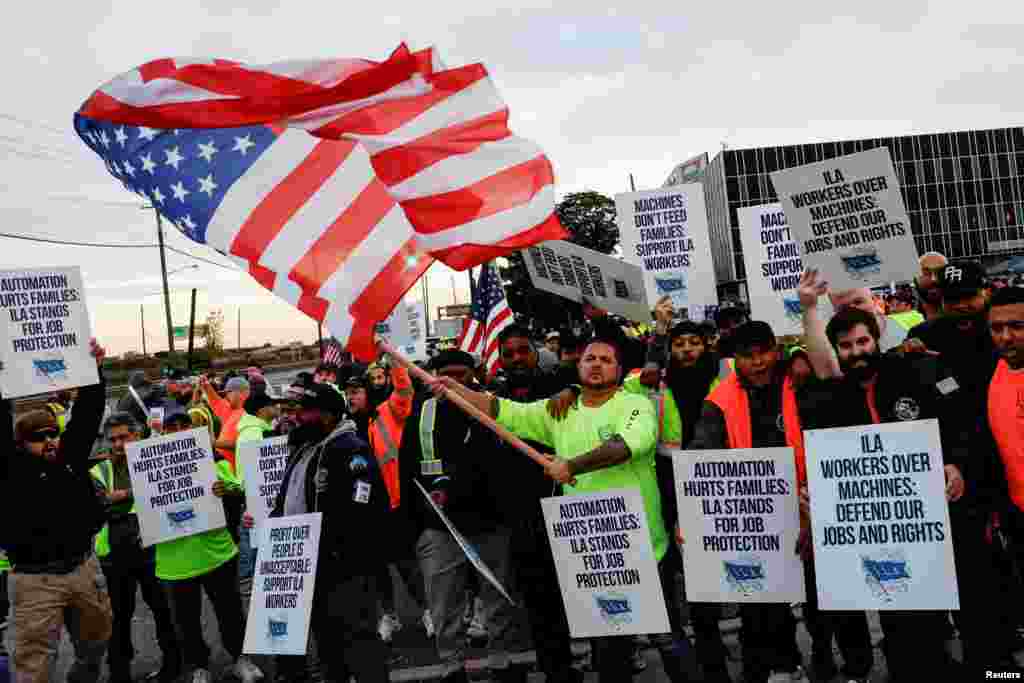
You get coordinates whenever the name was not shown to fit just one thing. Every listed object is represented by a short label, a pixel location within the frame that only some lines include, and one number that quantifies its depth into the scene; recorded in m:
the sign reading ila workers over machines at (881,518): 4.43
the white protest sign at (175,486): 7.12
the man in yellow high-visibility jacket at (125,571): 7.38
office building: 81.81
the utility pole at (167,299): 45.31
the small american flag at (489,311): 11.63
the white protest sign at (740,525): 4.93
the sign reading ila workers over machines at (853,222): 5.57
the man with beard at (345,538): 5.81
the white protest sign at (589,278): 6.90
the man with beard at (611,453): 5.24
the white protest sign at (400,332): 10.06
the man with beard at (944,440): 4.72
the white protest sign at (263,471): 7.25
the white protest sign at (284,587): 5.70
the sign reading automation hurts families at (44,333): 6.38
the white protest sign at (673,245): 8.78
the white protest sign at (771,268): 7.99
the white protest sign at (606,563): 5.18
